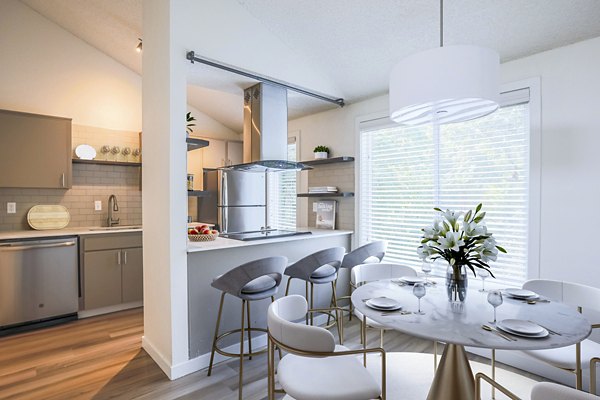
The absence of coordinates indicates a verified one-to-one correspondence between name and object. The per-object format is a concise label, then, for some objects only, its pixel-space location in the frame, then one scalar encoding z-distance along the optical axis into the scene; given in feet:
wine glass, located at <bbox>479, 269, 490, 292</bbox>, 6.95
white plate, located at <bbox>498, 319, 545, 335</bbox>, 4.81
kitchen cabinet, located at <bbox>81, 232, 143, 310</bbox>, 12.73
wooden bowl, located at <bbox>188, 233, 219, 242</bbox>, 9.70
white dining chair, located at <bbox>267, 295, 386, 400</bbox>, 4.84
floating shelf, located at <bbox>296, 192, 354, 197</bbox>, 12.86
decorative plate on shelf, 14.42
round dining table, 4.72
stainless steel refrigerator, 15.55
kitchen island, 8.80
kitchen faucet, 15.12
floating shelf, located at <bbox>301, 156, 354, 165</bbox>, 12.84
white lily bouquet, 6.02
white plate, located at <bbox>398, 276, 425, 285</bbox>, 7.61
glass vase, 6.33
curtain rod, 8.86
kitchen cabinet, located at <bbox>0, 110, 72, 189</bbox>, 12.15
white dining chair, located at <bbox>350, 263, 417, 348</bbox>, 9.13
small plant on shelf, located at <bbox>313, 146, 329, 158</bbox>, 13.73
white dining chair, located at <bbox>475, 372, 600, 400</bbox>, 3.45
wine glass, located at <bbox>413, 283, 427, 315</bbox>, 5.91
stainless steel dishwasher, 11.18
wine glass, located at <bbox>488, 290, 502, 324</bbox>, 5.53
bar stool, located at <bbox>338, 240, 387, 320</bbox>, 10.27
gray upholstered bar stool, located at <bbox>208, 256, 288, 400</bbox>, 7.66
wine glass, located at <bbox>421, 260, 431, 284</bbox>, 7.01
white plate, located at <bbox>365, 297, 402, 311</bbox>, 5.91
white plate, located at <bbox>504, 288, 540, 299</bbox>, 6.52
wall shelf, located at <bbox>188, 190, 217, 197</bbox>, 9.18
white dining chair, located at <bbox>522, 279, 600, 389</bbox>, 5.90
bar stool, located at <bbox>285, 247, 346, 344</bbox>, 9.37
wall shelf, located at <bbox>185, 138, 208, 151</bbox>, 8.71
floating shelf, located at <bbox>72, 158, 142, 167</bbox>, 14.14
